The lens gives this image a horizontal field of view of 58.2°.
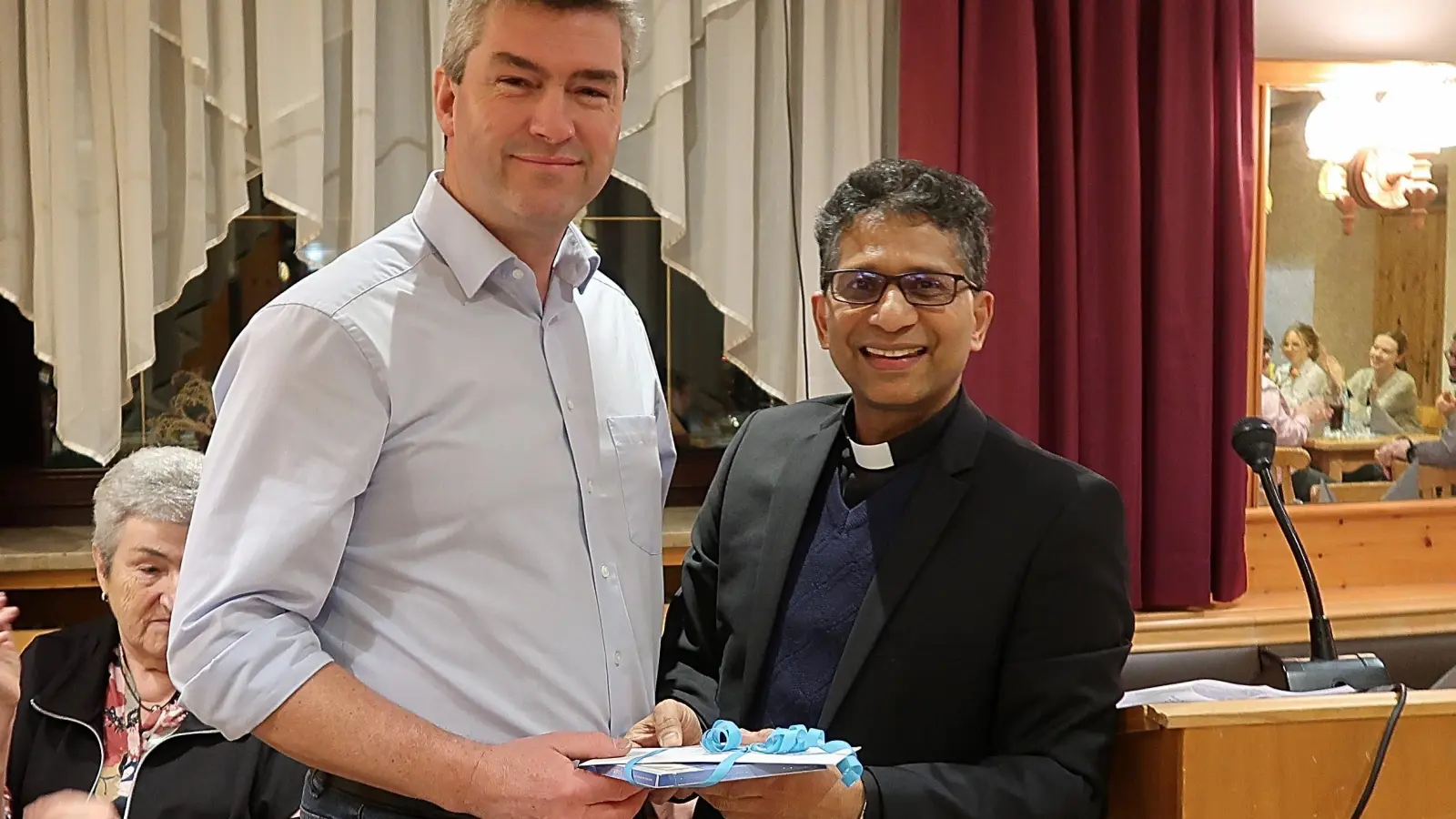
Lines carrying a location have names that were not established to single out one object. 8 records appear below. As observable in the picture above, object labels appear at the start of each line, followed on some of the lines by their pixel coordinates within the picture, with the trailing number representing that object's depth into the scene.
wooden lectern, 1.39
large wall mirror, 3.27
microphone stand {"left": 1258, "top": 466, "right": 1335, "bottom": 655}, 1.65
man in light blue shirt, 1.14
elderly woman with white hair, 1.99
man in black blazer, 1.49
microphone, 1.63
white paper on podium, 1.66
